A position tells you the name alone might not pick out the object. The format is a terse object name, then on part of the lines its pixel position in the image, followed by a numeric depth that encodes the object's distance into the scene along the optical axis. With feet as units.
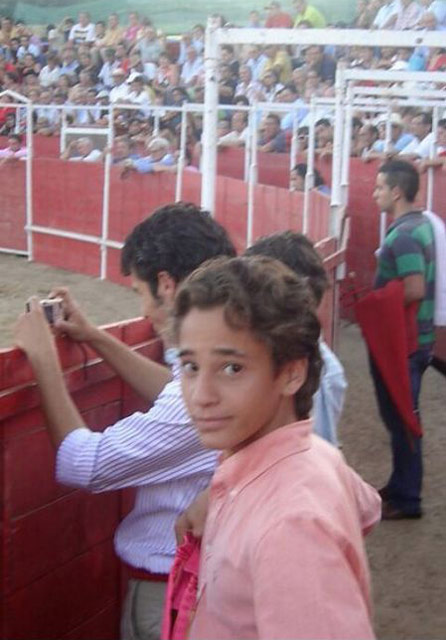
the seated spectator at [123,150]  37.06
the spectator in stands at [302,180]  30.04
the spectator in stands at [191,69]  51.57
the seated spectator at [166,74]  51.06
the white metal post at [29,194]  41.04
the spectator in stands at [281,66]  45.06
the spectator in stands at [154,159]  35.35
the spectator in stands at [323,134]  33.88
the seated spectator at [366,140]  33.30
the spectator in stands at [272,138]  37.58
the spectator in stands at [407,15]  40.75
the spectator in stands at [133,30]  58.59
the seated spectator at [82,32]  62.85
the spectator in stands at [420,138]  30.00
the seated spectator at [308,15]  47.39
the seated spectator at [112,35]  60.23
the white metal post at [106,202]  36.91
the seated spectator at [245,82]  44.85
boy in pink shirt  3.83
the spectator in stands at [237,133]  38.19
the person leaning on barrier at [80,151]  41.17
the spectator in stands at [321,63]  42.57
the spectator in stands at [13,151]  42.96
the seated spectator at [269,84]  44.19
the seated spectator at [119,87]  51.13
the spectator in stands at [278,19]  49.14
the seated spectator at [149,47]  56.49
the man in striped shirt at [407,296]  14.11
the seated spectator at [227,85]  42.37
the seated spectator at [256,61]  46.11
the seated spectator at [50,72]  59.98
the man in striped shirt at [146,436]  6.09
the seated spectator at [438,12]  39.21
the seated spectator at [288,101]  39.63
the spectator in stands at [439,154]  26.14
